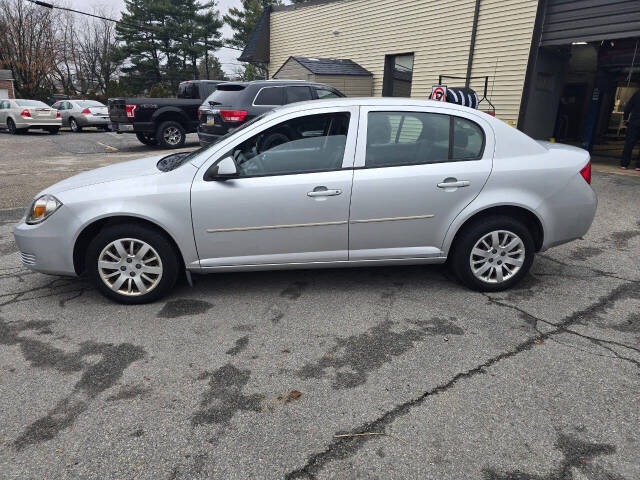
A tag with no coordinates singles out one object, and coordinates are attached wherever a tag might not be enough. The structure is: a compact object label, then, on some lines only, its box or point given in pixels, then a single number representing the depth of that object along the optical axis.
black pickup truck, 13.05
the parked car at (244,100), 9.47
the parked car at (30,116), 18.77
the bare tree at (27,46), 36.69
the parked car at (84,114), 20.44
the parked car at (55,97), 33.64
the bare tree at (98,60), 48.62
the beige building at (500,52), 10.34
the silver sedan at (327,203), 3.56
